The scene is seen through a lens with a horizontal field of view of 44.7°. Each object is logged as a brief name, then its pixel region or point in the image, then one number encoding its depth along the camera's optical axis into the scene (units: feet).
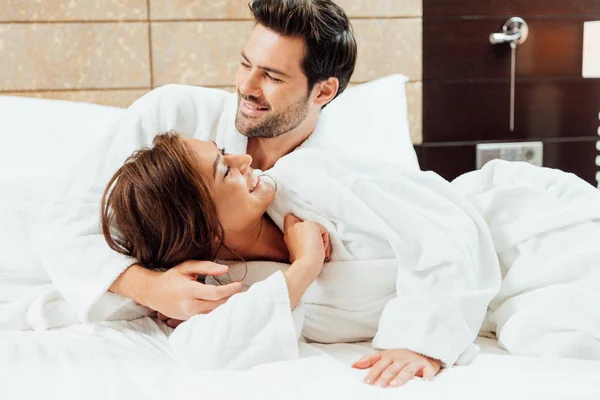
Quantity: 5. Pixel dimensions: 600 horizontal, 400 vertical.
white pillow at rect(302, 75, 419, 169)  7.51
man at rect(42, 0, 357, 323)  4.91
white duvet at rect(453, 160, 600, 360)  4.46
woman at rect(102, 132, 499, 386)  4.31
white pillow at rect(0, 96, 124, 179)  6.95
